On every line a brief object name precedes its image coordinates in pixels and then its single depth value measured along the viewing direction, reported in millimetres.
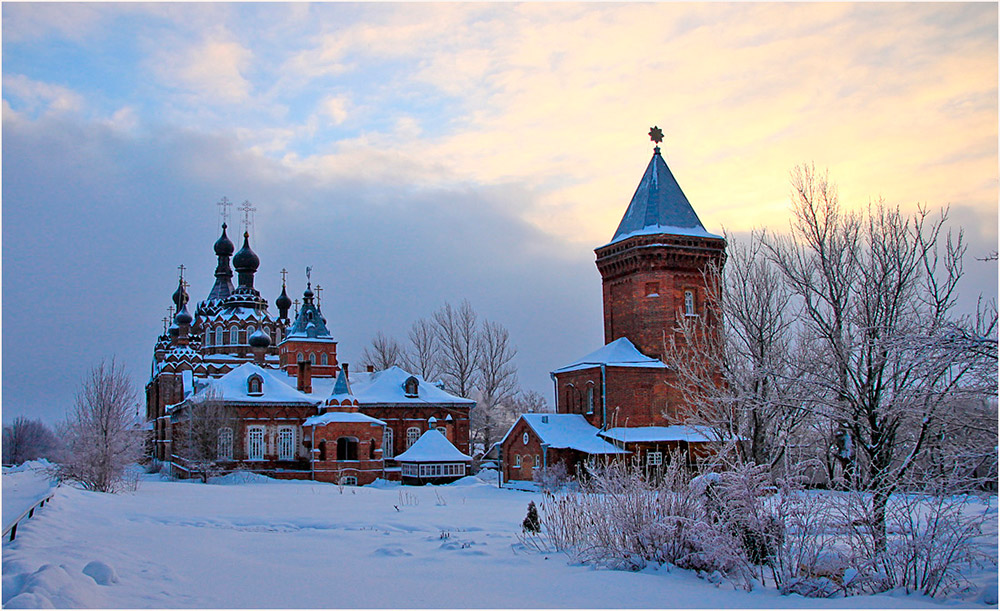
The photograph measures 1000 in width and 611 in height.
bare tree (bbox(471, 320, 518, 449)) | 57062
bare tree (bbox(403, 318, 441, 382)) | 59906
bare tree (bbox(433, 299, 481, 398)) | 57219
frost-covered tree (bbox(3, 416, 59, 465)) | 66125
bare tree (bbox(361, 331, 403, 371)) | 65750
